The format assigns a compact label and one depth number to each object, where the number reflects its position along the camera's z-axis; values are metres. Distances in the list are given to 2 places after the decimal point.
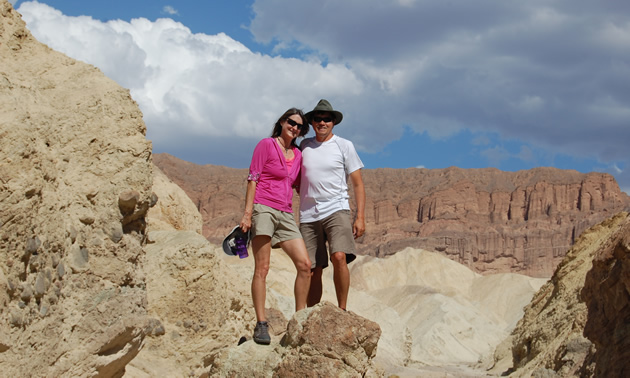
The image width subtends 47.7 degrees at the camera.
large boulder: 4.44
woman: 5.07
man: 5.18
